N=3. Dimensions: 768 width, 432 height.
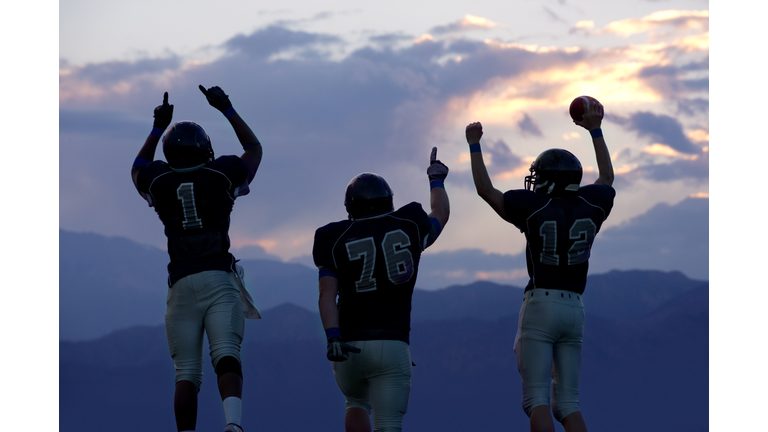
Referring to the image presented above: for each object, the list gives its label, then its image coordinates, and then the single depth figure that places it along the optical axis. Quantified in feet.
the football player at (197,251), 47.47
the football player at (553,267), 46.93
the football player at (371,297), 43.11
